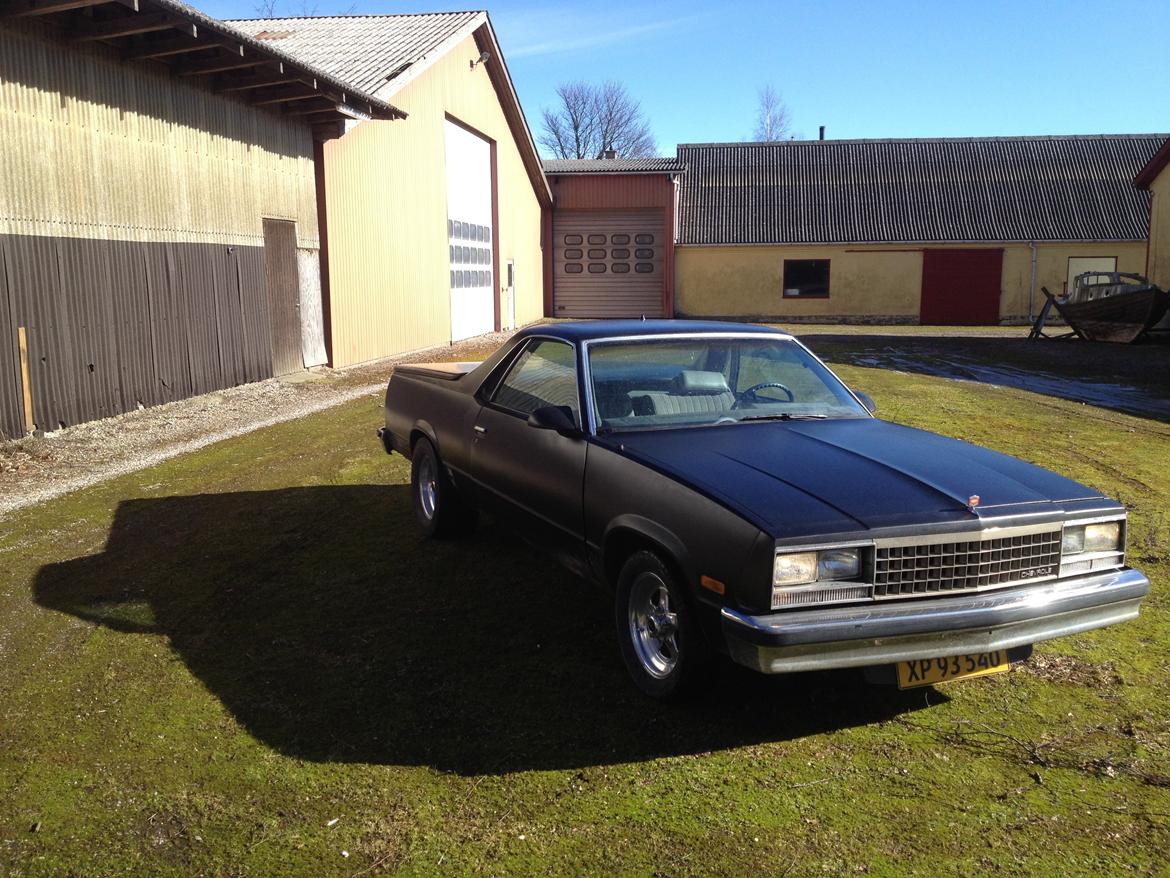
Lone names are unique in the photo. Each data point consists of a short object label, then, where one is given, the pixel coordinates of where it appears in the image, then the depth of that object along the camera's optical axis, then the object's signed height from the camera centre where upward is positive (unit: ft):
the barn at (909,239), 103.81 +3.92
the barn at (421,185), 56.49 +6.49
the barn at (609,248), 104.99 +3.42
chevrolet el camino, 11.59 -3.02
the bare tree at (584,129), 249.55 +37.57
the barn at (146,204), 32.42 +3.11
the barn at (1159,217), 79.41 +4.60
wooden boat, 72.18 -2.45
